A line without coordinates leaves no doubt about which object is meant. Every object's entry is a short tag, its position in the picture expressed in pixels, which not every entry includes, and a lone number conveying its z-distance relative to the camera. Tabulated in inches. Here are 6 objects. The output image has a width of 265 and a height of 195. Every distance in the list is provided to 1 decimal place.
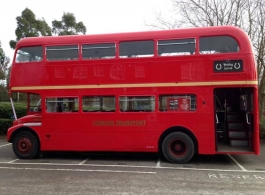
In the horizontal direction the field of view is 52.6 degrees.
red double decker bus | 308.7
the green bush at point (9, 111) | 606.9
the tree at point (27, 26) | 985.5
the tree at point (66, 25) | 1207.6
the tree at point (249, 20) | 525.4
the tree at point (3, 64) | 1127.6
